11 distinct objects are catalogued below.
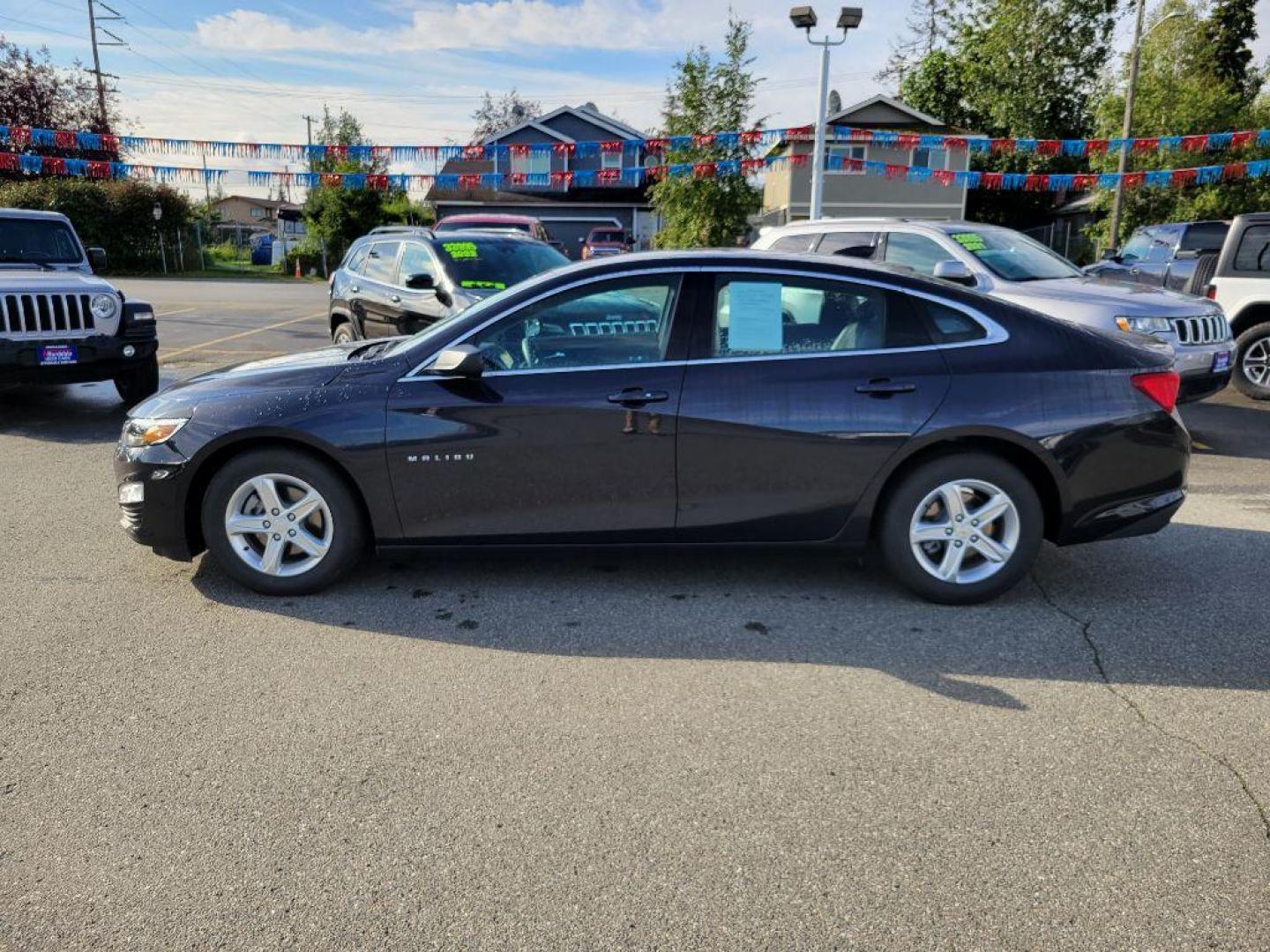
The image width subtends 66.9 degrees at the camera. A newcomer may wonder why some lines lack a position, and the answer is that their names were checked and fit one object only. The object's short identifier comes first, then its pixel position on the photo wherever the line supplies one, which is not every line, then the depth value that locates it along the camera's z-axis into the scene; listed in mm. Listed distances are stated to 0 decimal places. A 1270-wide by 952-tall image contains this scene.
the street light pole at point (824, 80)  14242
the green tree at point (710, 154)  21375
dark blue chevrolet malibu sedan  4316
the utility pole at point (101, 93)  49262
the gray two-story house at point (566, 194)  46438
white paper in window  4441
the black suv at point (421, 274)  9047
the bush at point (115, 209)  37625
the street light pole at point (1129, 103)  26969
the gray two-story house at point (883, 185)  41344
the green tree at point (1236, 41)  40875
